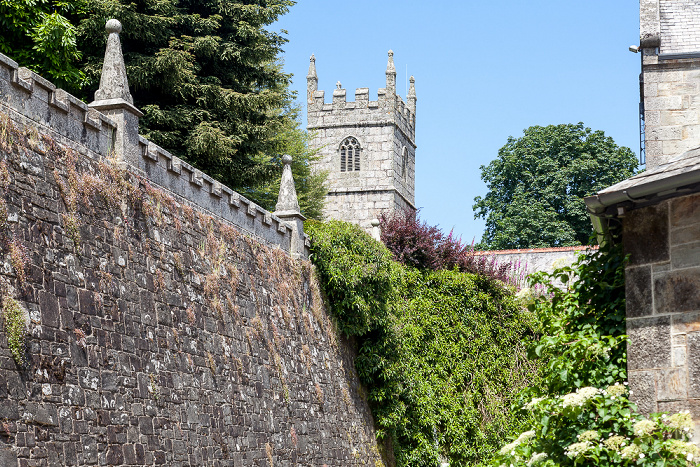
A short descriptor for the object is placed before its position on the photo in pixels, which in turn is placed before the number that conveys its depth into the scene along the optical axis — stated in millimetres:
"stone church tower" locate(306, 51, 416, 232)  50125
